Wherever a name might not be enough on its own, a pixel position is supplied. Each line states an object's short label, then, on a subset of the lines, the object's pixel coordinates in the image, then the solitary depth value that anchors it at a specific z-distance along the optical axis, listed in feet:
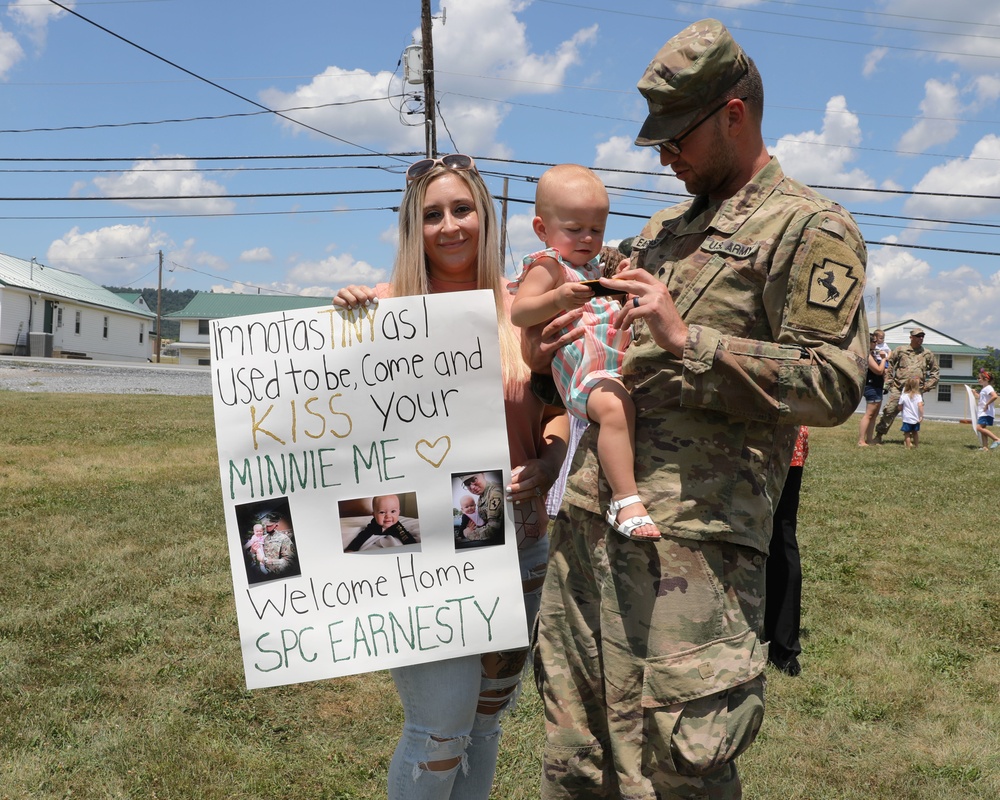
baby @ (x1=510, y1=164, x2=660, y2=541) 6.88
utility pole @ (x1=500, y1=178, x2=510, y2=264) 103.15
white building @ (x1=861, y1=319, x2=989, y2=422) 196.85
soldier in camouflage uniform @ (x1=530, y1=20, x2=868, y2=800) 6.15
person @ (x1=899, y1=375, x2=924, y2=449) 53.62
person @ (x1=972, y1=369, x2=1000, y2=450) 55.93
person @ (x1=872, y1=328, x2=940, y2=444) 55.01
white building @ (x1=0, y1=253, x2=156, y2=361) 154.30
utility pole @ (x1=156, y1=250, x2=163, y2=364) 207.47
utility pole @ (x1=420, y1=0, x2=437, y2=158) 75.36
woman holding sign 8.55
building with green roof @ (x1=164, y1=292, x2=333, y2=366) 225.76
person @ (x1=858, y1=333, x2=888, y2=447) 51.34
